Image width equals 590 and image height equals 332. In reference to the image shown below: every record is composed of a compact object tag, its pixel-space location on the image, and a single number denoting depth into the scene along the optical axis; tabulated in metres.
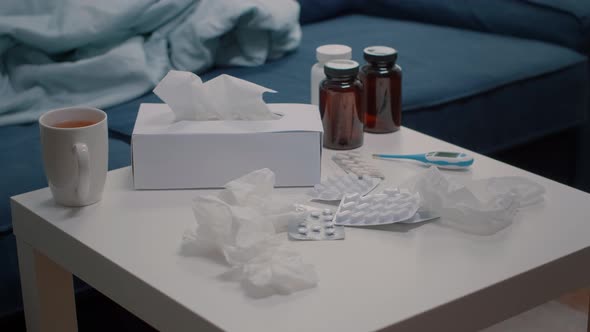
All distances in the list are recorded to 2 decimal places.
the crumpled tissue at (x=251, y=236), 1.24
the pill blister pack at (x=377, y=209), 1.37
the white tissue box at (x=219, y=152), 1.45
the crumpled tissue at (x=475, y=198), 1.36
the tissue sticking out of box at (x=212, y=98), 1.48
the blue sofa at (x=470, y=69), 2.02
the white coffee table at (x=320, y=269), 1.21
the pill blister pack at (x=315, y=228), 1.35
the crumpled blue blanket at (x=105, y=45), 1.94
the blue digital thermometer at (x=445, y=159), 1.53
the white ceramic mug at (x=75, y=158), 1.38
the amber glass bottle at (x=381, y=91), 1.63
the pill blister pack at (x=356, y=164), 1.51
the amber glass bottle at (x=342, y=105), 1.57
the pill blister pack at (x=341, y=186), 1.45
